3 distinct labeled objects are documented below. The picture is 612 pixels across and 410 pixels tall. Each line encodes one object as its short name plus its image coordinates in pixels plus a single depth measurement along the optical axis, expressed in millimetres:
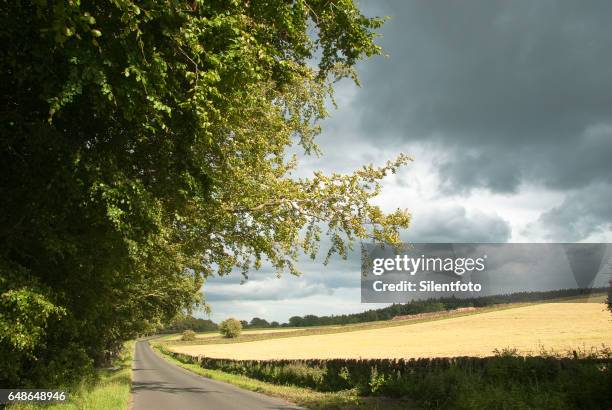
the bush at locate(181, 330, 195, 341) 143175
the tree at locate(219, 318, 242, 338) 121262
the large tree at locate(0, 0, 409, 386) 7777
